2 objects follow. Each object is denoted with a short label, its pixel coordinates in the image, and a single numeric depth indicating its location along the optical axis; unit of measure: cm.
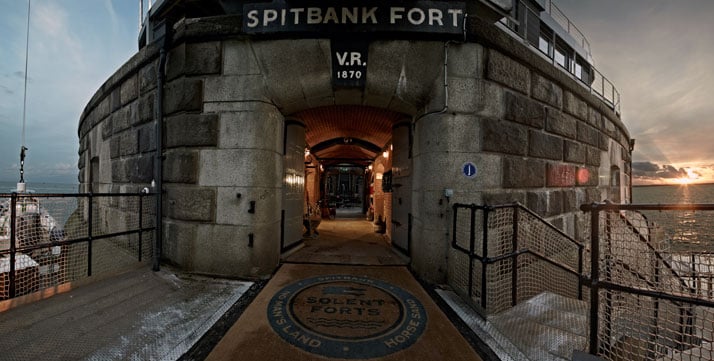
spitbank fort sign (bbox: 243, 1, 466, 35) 432
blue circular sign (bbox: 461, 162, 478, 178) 445
